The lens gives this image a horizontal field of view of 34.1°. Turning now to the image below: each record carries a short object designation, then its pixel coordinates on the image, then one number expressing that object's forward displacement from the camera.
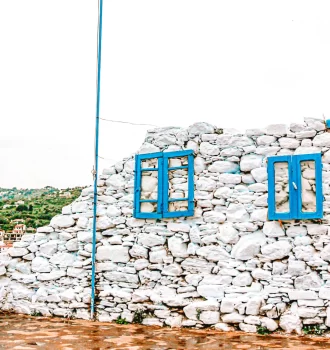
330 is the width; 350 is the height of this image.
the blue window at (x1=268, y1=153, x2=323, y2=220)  7.84
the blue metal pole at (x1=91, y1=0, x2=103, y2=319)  9.20
